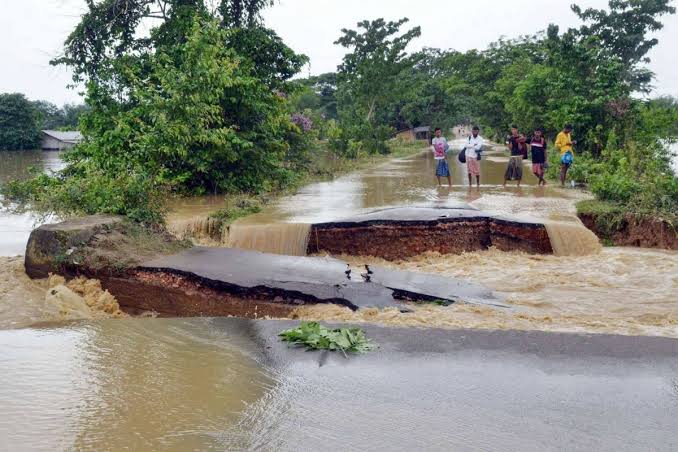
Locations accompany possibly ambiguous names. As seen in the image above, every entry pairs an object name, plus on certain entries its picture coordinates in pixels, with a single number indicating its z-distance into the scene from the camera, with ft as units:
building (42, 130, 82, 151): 154.10
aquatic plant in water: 17.54
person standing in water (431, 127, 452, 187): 52.47
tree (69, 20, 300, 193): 40.55
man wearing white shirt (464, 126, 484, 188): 49.84
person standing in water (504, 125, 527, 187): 52.90
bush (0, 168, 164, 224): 30.30
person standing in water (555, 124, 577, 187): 48.98
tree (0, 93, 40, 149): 139.95
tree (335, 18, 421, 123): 119.85
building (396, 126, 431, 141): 169.27
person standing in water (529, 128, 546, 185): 50.67
